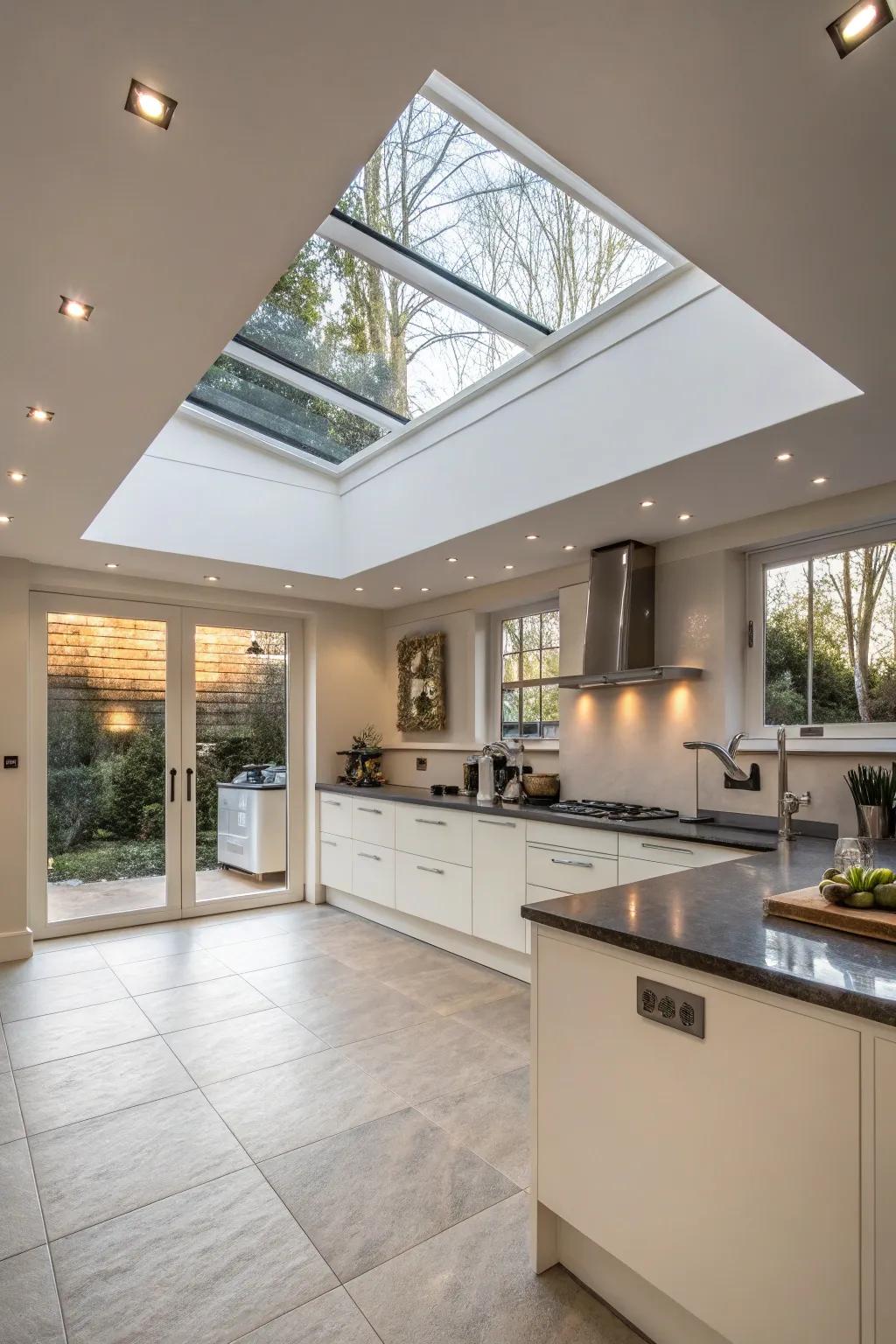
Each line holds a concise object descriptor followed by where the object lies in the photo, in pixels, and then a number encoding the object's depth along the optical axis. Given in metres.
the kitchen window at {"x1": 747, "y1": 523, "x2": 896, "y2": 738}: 3.12
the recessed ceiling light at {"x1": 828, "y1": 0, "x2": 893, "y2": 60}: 1.07
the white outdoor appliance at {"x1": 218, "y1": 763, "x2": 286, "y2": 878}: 5.36
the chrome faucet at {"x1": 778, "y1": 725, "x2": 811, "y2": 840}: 2.91
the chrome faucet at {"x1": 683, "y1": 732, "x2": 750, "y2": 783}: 3.18
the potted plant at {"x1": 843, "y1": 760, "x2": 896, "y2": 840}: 2.69
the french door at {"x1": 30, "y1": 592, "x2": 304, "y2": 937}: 4.71
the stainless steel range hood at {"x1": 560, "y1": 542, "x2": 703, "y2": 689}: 3.71
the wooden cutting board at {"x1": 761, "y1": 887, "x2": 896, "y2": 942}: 1.51
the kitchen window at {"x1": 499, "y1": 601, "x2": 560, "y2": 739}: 4.71
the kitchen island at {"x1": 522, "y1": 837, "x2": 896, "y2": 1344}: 1.20
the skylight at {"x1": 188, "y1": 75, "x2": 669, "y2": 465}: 2.55
